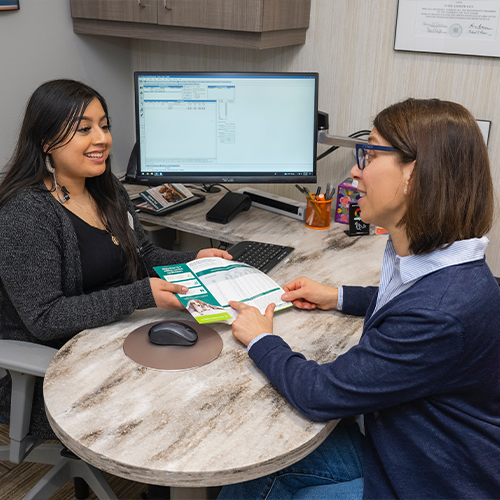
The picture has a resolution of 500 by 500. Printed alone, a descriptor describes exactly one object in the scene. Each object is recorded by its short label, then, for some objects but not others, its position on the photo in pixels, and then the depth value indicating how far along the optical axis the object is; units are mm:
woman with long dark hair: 1280
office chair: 1201
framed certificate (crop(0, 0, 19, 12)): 2047
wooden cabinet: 1924
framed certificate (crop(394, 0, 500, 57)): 1883
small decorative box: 2010
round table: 909
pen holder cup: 1979
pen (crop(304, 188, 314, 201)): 1988
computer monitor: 1927
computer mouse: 1207
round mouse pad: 1150
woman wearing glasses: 931
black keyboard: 1621
